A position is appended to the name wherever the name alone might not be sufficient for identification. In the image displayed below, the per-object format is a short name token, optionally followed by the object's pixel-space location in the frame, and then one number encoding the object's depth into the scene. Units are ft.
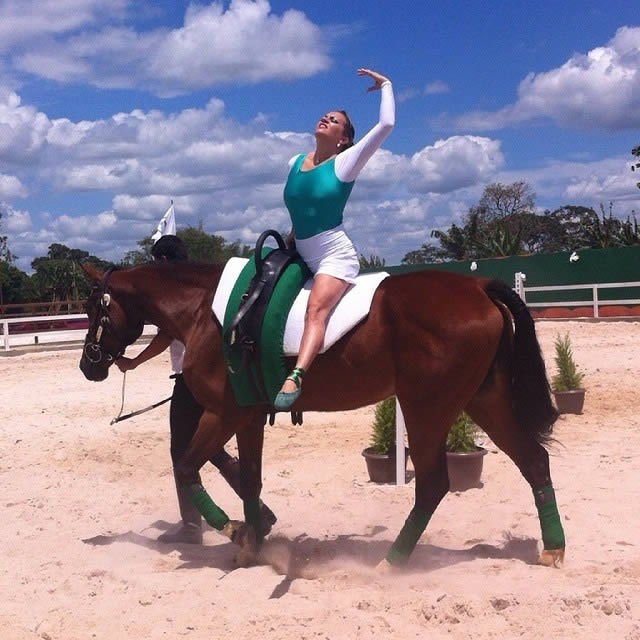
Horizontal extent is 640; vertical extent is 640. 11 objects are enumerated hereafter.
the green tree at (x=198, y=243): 163.84
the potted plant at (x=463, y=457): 18.53
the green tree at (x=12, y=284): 140.77
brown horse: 13.38
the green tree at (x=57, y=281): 149.69
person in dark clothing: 16.19
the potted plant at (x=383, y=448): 19.79
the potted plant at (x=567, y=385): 26.63
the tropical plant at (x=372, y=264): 88.98
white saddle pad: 13.41
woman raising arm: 12.87
